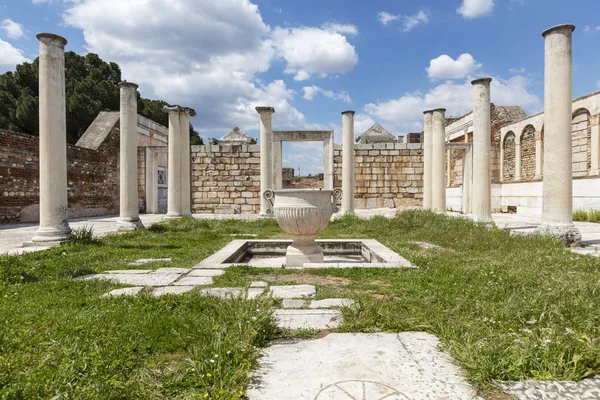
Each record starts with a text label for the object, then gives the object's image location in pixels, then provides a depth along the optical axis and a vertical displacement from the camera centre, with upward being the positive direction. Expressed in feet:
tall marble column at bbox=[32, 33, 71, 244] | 23.30 +3.35
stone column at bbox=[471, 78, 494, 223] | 33.76 +3.85
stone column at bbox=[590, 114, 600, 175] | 48.37 +6.13
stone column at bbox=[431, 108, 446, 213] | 42.98 +3.84
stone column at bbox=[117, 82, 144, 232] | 32.76 +3.17
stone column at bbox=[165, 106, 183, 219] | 41.81 +3.16
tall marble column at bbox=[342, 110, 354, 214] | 44.32 +3.90
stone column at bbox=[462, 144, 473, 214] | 49.70 +1.66
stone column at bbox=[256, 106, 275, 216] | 44.42 +5.55
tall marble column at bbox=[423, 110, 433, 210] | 44.80 +4.31
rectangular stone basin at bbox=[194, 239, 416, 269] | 19.26 -3.77
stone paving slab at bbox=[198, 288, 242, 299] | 11.84 -3.50
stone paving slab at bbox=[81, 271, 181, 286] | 13.82 -3.54
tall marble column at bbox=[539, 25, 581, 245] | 23.30 +3.53
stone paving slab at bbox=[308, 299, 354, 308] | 10.90 -3.51
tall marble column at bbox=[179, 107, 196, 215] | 42.70 +3.71
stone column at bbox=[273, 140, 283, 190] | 47.83 +4.24
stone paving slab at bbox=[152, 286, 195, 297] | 12.29 -3.51
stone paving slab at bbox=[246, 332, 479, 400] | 6.15 -3.48
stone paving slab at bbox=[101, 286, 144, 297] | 11.78 -3.47
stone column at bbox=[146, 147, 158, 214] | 55.16 +1.12
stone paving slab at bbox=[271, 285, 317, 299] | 12.07 -3.55
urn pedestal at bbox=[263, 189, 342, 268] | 18.53 -1.32
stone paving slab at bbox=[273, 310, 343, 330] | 9.26 -3.48
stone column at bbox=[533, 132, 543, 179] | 60.29 +6.21
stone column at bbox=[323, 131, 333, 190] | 50.44 +4.14
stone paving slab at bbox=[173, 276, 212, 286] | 13.64 -3.54
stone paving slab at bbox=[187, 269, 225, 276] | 15.37 -3.56
